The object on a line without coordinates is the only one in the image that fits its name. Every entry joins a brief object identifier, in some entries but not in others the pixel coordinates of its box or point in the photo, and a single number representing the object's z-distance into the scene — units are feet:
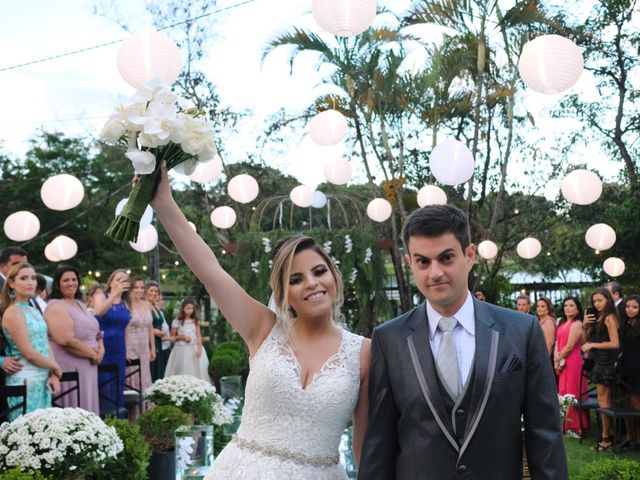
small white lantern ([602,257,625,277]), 43.21
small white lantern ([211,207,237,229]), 43.39
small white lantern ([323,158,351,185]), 38.73
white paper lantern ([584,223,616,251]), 39.96
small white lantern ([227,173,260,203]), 39.06
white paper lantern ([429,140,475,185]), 31.24
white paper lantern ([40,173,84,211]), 31.24
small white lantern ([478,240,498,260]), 46.15
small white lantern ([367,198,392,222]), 41.42
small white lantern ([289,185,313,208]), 39.22
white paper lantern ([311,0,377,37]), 23.62
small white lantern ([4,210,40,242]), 35.12
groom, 7.60
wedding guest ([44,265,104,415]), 22.76
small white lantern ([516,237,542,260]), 46.65
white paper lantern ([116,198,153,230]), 27.05
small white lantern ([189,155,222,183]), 33.45
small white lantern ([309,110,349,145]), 32.30
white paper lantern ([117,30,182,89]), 22.71
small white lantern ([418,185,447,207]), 37.83
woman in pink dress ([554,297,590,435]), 30.50
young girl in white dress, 39.09
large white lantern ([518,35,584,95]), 24.94
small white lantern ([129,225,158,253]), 35.22
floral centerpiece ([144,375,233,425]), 23.94
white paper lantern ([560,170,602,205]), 35.58
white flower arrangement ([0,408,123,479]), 13.79
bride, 9.43
